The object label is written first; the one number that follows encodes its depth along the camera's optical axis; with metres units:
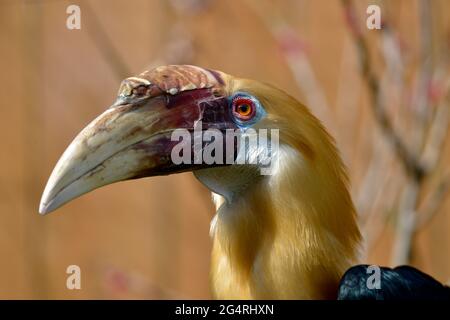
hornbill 1.62
